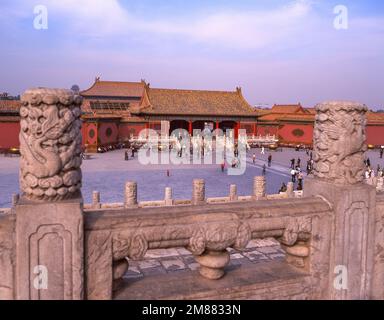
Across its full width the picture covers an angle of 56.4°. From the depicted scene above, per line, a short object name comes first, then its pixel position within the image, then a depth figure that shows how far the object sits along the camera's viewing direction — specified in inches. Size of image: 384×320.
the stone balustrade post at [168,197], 516.4
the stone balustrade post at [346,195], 132.4
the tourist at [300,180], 694.6
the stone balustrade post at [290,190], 579.8
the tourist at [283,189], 652.1
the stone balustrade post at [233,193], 556.1
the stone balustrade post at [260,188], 576.1
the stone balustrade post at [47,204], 96.5
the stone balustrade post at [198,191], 521.7
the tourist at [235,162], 1050.9
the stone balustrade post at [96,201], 482.9
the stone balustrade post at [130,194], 501.0
